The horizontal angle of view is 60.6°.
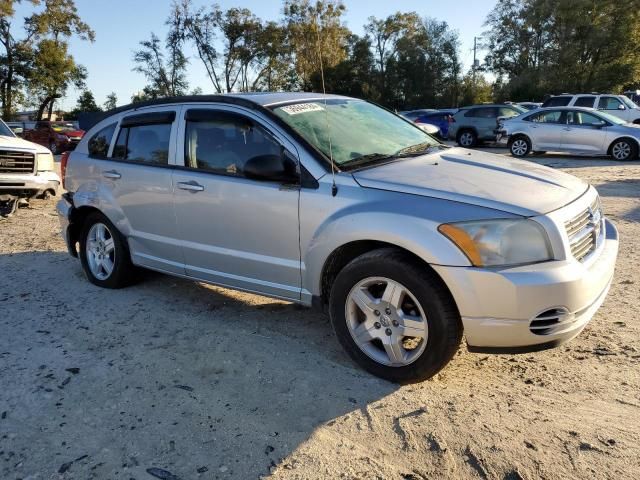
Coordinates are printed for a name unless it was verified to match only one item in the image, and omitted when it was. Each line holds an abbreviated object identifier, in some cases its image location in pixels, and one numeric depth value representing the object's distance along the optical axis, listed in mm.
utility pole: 51125
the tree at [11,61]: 35812
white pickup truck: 9188
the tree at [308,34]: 33750
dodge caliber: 2908
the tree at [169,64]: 42528
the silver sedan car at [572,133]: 14688
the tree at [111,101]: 57500
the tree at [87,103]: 55406
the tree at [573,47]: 38094
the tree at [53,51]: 36312
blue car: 23469
